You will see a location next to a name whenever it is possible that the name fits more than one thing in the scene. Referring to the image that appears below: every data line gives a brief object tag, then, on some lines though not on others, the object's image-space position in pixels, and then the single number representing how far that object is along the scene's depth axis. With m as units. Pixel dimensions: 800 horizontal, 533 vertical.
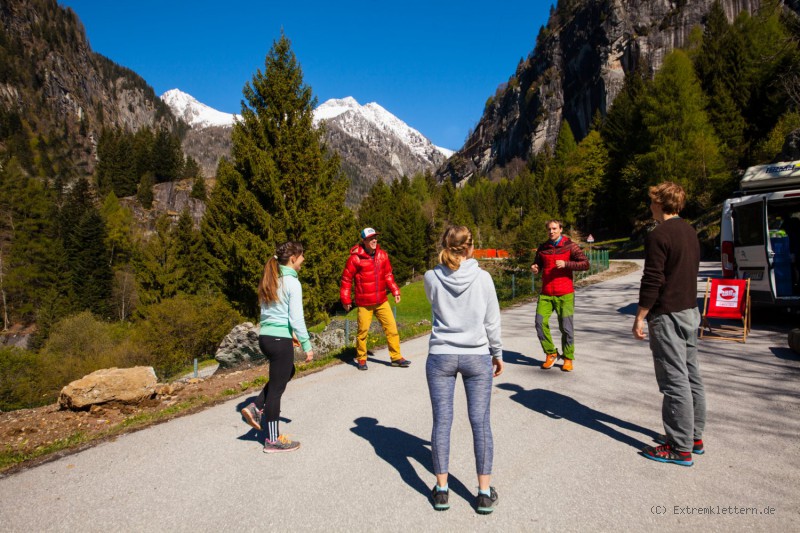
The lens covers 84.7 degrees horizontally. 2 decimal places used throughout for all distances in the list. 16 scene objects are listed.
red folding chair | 8.30
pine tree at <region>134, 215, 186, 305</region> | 33.88
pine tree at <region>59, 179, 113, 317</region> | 49.28
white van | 8.48
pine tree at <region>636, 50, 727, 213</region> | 36.53
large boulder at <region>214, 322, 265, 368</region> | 9.42
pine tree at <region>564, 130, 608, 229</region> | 58.38
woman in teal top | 4.08
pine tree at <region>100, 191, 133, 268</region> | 61.16
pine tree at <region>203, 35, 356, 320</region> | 14.39
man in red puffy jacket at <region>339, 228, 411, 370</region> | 6.88
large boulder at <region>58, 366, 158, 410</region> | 5.80
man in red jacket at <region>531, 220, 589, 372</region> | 6.28
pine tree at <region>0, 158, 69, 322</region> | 48.75
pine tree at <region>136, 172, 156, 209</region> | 94.90
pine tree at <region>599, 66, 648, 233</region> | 47.46
